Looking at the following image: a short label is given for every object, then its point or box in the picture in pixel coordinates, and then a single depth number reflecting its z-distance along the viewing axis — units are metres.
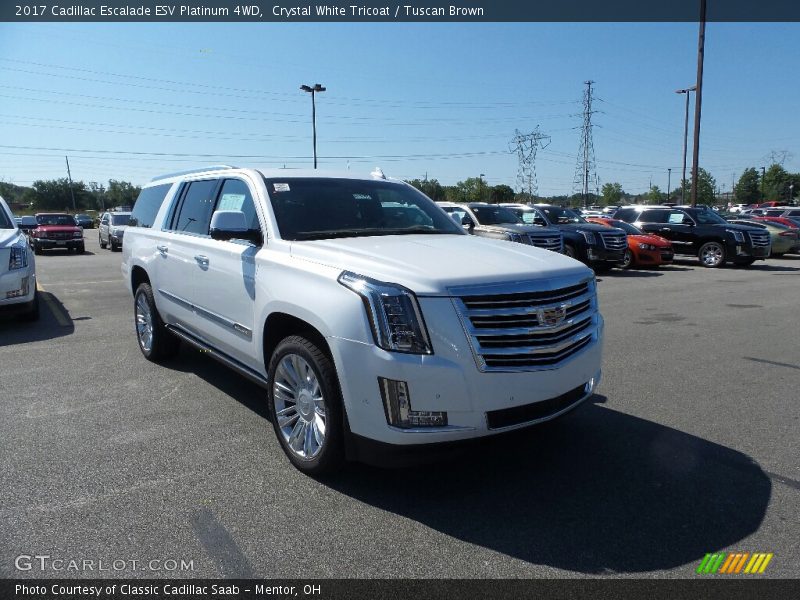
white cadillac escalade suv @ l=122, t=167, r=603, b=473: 3.04
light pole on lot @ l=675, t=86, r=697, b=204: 42.07
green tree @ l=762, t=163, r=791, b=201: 95.88
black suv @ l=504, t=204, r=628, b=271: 15.85
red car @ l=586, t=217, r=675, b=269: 17.08
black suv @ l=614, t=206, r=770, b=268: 17.60
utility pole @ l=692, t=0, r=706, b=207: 25.22
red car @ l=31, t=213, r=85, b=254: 23.62
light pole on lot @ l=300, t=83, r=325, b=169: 35.31
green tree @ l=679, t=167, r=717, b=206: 98.88
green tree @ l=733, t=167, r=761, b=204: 104.75
